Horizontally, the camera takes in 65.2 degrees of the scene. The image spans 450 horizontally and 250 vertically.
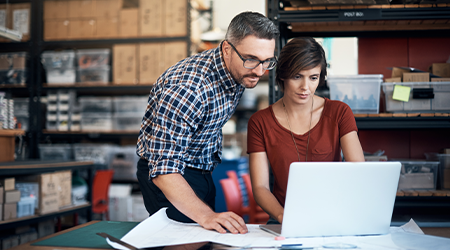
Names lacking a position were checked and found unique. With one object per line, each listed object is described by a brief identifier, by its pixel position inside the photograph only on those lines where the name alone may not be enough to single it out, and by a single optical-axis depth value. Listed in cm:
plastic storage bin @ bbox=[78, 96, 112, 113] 379
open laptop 81
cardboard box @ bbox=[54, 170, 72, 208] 262
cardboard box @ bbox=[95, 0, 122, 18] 376
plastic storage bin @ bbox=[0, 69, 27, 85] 382
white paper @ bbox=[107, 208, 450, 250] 83
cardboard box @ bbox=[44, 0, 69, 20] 387
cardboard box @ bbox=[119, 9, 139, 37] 374
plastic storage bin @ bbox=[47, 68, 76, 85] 382
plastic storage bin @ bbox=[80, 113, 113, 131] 378
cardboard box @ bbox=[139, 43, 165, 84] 367
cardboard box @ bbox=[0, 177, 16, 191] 222
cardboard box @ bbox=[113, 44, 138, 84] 372
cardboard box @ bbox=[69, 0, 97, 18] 381
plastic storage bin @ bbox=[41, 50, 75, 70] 380
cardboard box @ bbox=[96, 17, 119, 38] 378
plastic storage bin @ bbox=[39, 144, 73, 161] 383
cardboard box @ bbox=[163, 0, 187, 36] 365
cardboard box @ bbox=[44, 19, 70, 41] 386
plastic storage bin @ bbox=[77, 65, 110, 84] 378
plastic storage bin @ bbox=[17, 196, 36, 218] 231
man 108
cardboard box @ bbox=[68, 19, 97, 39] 382
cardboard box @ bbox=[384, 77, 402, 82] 168
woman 131
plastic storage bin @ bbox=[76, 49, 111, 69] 378
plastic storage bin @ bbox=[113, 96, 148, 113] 374
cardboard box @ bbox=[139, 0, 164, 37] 370
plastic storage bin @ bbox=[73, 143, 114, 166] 373
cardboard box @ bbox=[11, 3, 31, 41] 390
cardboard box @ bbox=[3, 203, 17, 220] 217
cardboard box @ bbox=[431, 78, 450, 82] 164
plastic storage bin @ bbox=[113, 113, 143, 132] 375
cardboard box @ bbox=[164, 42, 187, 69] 363
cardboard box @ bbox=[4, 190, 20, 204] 219
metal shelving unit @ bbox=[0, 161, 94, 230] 214
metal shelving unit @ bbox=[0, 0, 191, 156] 379
